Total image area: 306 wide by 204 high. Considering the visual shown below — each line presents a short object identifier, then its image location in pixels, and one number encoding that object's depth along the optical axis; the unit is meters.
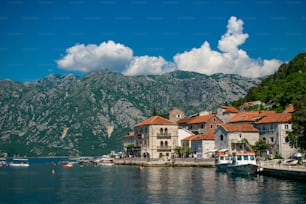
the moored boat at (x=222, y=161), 83.26
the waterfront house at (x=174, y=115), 140.88
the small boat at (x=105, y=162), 131.48
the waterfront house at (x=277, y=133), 91.88
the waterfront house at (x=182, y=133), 117.69
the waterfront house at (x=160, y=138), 115.94
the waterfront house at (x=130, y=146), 125.09
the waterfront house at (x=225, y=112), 120.81
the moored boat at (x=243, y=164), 73.25
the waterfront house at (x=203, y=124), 117.44
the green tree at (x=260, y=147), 95.60
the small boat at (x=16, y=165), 145.00
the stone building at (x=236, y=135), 97.81
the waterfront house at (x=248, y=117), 104.75
